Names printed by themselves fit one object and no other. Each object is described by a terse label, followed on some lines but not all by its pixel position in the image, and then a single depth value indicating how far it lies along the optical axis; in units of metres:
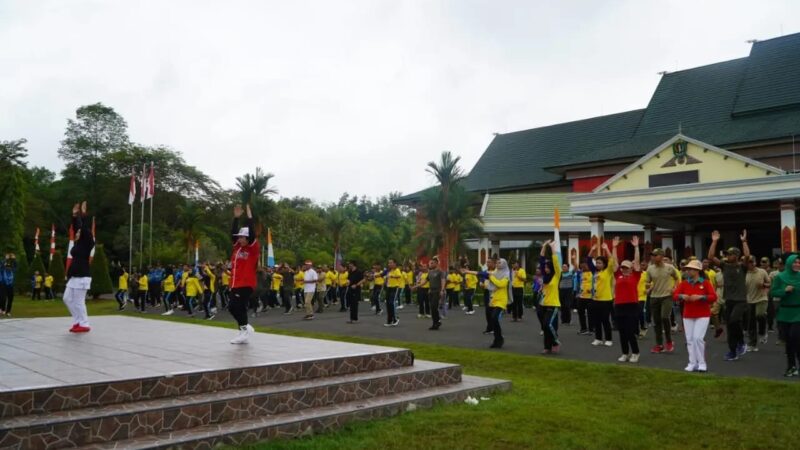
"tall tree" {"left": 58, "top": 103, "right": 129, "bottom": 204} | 59.97
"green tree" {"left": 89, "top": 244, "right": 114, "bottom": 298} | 35.03
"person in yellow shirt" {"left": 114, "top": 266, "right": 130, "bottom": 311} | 29.22
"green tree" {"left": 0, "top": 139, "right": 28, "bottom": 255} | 44.19
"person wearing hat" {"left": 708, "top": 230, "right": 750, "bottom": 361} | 11.75
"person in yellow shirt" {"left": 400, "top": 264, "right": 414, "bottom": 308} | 28.11
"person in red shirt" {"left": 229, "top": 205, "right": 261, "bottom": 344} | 9.37
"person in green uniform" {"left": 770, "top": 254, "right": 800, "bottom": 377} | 9.94
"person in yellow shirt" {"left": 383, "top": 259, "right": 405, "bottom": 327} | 19.81
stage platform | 5.66
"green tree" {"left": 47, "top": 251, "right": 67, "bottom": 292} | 37.72
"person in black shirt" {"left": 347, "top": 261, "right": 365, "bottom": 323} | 20.52
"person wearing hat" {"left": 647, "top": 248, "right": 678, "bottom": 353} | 12.75
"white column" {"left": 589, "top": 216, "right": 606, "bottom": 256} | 29.73
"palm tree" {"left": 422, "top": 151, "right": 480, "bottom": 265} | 36.97
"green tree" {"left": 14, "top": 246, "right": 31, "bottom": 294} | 40.59
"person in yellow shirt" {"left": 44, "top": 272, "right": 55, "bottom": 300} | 35.09
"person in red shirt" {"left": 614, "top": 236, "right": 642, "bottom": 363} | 11.73
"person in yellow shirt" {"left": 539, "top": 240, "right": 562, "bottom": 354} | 12.91
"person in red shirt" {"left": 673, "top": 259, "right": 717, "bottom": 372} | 10.56
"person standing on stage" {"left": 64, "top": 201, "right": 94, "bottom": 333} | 10.39
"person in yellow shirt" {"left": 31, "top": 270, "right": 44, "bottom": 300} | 35.47
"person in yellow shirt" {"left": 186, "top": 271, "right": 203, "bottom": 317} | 24.89
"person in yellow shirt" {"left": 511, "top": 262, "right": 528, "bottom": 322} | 21.07
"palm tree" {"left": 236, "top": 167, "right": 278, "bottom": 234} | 44.03
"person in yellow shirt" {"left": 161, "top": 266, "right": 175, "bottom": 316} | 26.81
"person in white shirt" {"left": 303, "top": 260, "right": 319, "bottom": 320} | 22.41
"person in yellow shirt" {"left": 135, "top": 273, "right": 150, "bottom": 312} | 27.81
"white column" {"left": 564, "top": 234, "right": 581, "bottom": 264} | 35.09
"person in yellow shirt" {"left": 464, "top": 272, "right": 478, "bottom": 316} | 25.62
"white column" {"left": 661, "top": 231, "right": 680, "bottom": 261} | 34.74
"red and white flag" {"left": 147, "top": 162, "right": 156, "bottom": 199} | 36.53
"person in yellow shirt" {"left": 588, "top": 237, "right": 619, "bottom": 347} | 13.87
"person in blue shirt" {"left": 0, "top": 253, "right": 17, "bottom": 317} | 22.31
